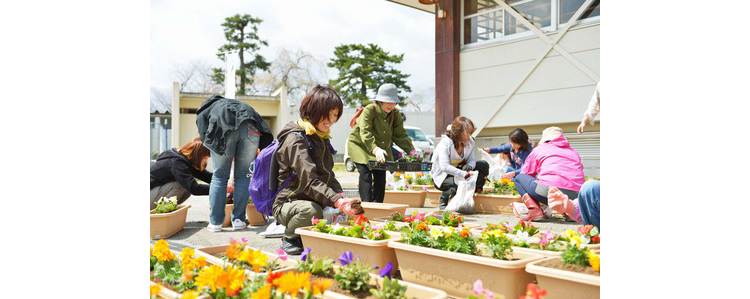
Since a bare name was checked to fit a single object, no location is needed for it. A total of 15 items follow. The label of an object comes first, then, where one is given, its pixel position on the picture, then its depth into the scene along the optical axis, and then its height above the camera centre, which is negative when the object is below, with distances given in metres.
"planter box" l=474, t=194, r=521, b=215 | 5.77 -0.57
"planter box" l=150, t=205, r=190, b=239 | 4.07 -0.56
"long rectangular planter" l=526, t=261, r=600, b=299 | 1.81 -0.45
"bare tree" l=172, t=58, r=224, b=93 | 28.75 +3.44
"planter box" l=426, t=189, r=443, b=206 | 6.94 -0.59
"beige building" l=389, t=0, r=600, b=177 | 9.38 +1.55
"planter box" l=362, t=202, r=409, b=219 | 3.94 -0.43
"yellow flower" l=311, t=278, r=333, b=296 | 1.55 -0.39
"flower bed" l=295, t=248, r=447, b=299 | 1.68 -0.44
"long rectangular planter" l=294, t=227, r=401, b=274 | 2.62 -0.48
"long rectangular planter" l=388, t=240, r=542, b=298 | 2.11 -0.49
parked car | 19.95 +0.36
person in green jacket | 4.98 +0.09
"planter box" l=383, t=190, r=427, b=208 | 6.70 -0.58
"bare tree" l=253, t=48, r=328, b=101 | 32.28 +4.37
